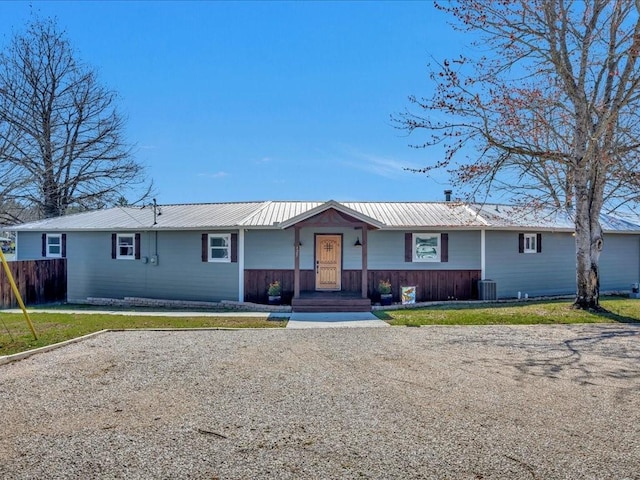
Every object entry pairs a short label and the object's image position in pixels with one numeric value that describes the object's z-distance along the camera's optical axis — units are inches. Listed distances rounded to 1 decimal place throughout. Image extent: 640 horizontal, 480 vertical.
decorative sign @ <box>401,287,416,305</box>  557.3
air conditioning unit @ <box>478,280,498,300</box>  572.7
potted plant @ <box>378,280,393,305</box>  550.6
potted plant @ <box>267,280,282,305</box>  545.3
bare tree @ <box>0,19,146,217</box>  880.9
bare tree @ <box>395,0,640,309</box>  424.2
